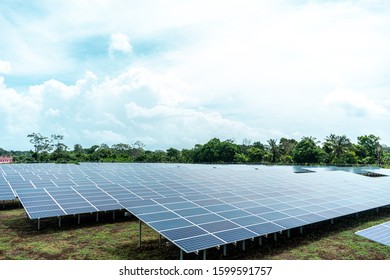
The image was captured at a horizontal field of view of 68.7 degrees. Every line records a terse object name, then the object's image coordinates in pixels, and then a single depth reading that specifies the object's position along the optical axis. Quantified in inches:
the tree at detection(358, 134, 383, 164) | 3095.5
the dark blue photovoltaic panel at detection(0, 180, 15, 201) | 826.5
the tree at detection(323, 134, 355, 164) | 3053.6
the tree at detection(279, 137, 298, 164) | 3216.0
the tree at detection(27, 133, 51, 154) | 3484.3
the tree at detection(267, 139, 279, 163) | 3344.5
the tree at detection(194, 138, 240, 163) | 3459.6
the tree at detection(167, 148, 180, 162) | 3868.1
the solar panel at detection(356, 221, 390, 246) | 460.6
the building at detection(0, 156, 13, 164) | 4225.1
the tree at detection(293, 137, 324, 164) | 2940.5
